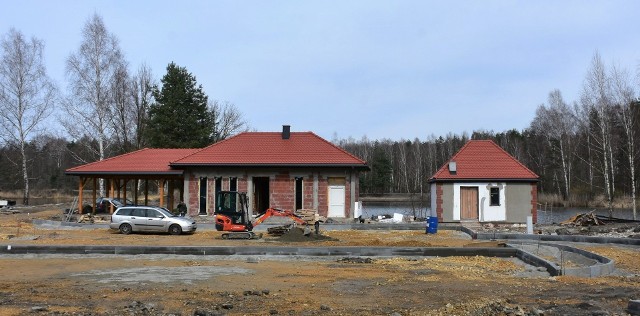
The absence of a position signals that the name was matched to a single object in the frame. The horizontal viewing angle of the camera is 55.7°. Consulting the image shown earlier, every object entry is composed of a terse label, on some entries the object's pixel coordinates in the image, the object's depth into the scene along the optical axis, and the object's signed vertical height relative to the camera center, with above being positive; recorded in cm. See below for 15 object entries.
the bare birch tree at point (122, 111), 4862 +713
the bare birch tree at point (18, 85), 4822 +844
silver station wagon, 2816 -146
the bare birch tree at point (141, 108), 5937 +817
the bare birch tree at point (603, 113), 4569 +586
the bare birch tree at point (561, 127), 6725 +673
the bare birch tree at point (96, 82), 4588 +820
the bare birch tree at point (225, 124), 6827 +755
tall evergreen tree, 5619 +715
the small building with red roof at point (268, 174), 3503 +90
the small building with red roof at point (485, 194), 3425 -40
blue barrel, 2848 -176
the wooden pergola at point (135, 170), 3566 +119
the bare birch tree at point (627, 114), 4325 +534
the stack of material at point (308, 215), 3158 -139
